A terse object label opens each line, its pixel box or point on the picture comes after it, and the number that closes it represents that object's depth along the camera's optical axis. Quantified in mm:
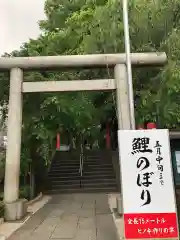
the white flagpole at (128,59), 5147
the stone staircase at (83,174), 10087
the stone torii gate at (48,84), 6116
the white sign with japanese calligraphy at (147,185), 3523
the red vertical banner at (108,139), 15905
